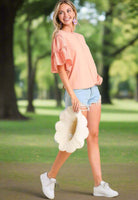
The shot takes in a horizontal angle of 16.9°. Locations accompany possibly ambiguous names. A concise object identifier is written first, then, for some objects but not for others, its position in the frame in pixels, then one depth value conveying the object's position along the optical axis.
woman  5.14
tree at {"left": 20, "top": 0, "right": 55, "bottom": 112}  24.31
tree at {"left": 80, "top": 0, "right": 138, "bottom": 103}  39.31
